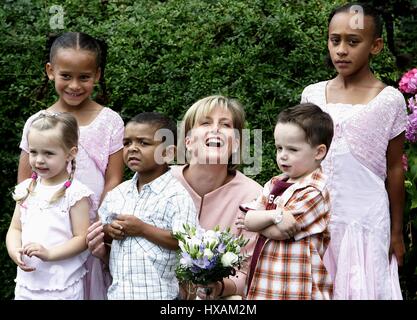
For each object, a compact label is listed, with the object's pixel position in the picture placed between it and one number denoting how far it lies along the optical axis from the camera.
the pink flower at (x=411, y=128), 5.38
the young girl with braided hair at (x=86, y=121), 4.96
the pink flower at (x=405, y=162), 5.59
